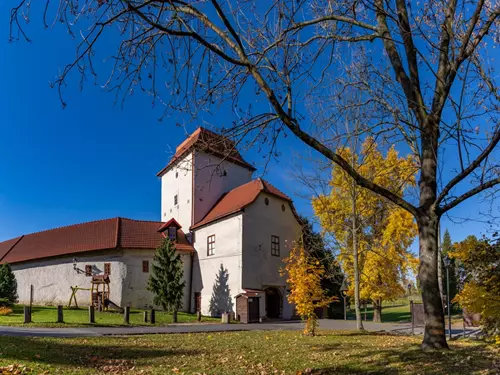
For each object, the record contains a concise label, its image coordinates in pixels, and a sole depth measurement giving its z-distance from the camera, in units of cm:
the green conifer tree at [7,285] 3142
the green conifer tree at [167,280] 3070
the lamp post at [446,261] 1781
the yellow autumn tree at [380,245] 2553
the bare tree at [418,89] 696
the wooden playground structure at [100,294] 3126
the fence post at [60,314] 2136
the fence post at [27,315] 2073
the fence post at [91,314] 2209
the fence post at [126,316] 2218
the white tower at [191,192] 3728
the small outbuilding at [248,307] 2808
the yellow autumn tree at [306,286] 1603
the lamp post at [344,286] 2580
